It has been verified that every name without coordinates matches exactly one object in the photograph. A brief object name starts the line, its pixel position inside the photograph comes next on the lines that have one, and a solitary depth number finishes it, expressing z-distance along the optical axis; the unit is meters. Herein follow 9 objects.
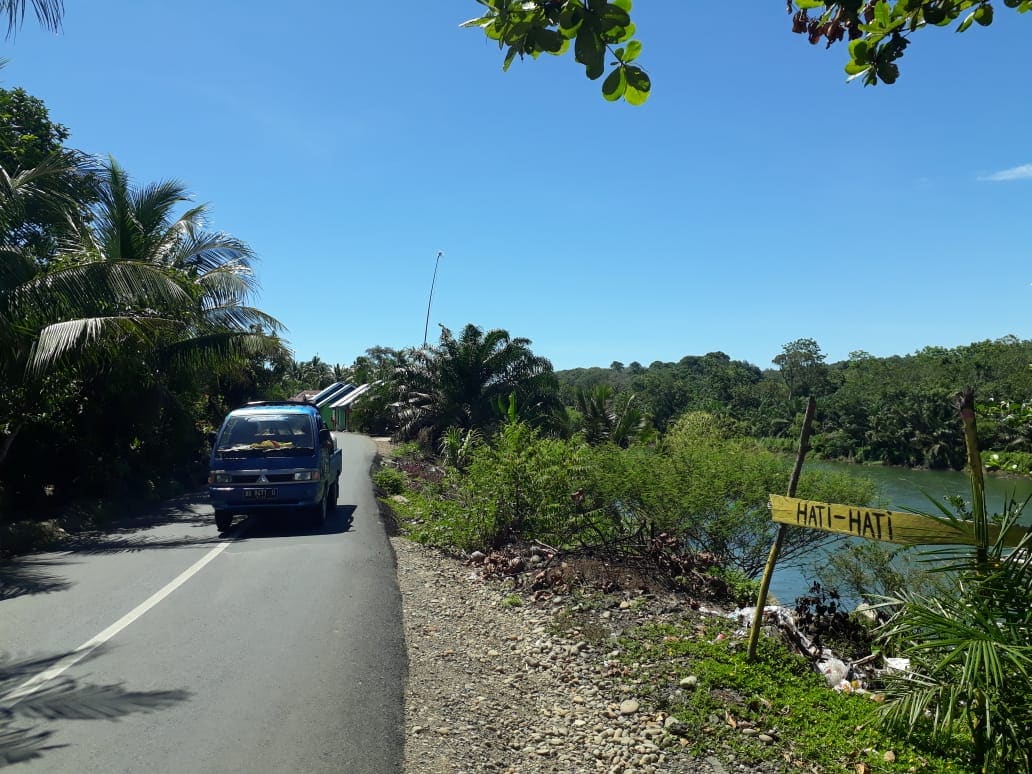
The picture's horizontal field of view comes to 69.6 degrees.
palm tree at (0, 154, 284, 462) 11.02
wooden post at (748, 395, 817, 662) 5.85
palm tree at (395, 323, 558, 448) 27.45
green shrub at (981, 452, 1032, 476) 5.88
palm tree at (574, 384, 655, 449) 27.98
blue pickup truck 12.01
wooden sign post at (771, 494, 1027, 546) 3.96
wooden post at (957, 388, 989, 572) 3.83
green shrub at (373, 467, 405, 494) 20.28
